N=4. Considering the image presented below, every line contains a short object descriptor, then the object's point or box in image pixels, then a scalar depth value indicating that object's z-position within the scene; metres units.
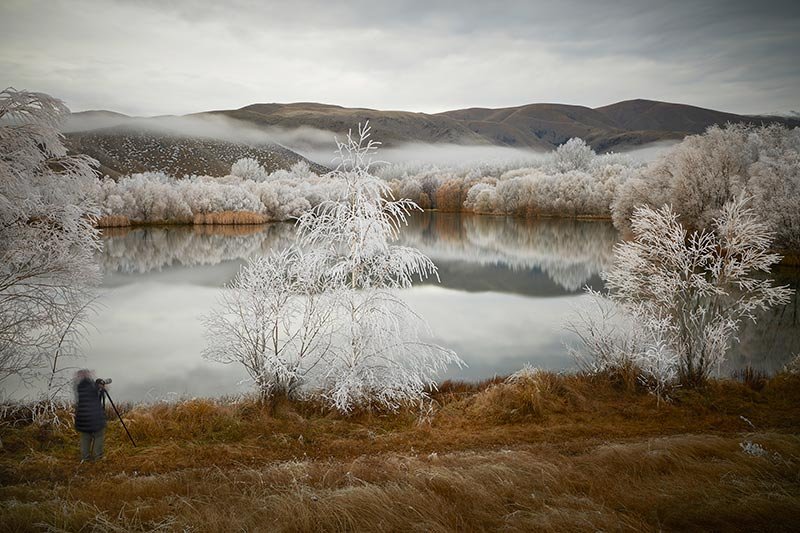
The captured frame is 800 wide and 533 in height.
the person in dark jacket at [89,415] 7.92
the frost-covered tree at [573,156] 117.50
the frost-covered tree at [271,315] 10.87
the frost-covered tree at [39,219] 9.20
